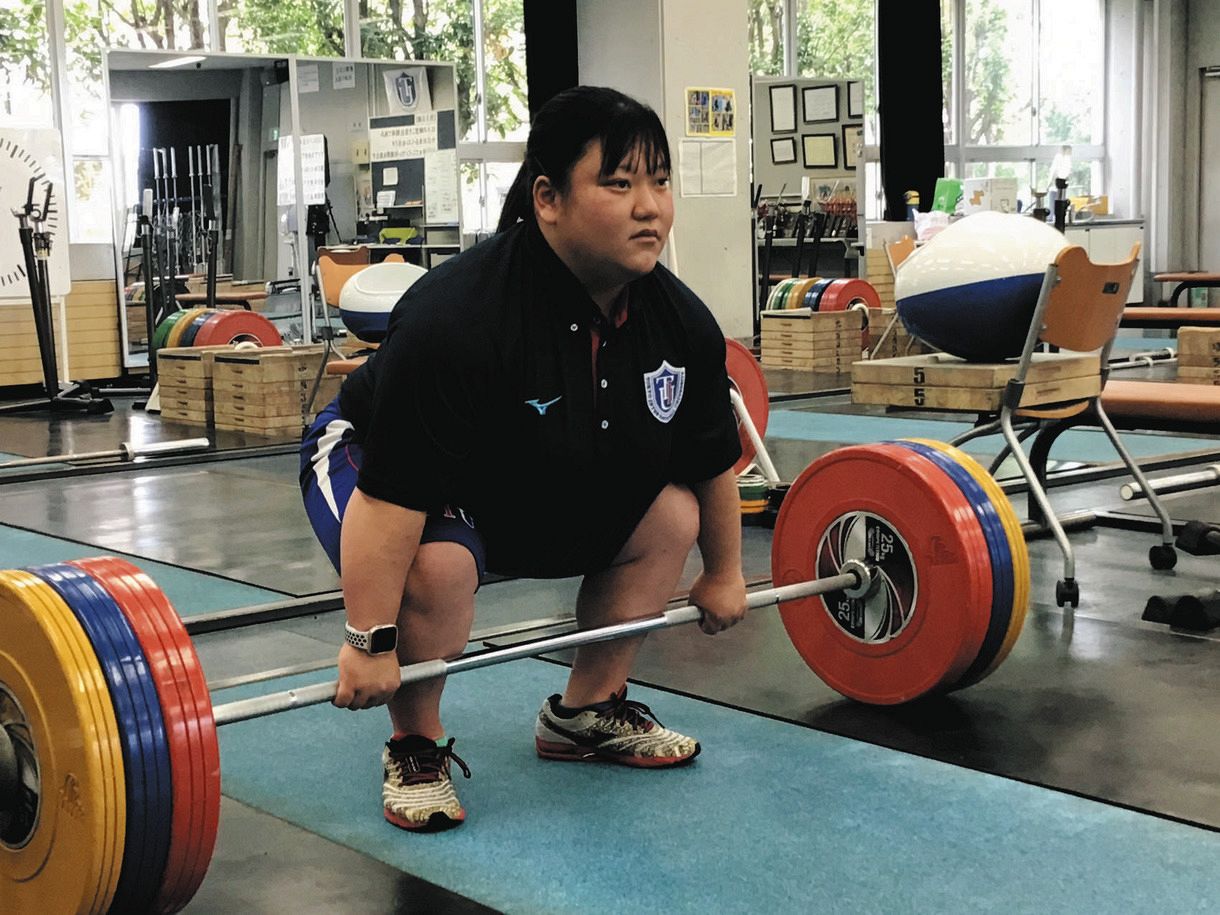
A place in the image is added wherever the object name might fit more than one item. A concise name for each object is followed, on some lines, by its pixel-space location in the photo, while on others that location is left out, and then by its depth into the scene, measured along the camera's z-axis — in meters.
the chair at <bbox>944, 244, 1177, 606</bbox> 3.02
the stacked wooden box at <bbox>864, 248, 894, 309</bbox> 11.65
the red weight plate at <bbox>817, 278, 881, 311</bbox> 8.62
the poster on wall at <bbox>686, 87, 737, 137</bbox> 9.58
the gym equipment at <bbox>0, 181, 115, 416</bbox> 7.36
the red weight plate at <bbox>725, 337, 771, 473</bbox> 3.99
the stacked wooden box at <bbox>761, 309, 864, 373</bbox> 8.54
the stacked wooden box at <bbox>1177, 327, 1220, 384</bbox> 6.58
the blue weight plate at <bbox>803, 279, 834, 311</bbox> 8.75
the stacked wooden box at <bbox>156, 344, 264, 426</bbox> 6.91
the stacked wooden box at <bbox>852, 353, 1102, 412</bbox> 3.09
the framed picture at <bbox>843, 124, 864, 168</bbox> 12.07
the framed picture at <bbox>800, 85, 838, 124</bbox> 12.01
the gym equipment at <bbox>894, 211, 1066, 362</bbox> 3.11
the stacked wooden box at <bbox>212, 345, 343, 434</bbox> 6.46
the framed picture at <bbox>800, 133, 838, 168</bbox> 12.00
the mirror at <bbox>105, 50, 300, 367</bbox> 8.82
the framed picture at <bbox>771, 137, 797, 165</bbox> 11.96
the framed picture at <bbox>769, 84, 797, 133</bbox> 11.91
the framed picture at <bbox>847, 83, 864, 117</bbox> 12.13
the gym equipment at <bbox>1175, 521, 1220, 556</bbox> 2.79
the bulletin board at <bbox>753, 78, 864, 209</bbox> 11.92
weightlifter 1.73
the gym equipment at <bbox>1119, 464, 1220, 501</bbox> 3.25
